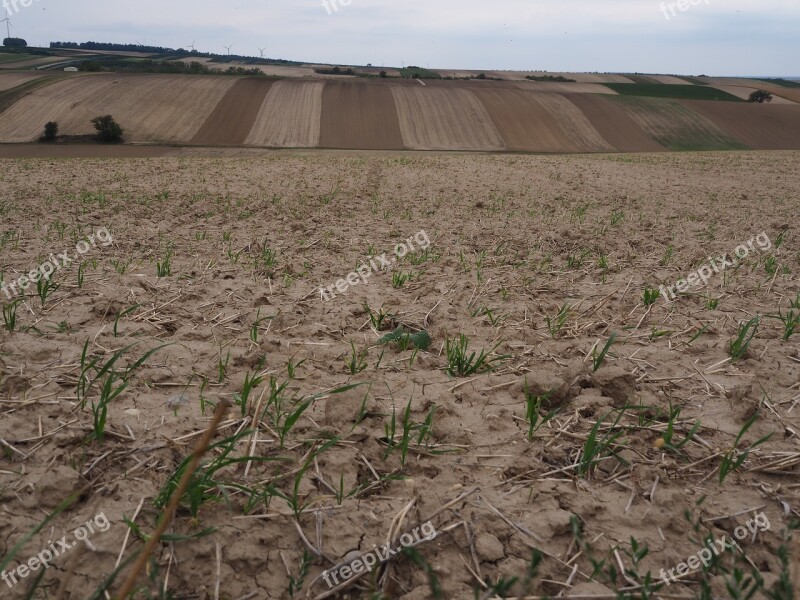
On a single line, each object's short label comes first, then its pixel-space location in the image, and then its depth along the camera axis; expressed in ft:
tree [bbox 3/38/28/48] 327.78
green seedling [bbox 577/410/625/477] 8.09
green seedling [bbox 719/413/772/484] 7.86
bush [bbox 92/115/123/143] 115.24
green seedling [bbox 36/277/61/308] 13.38
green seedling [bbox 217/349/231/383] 10.59
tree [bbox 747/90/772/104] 180.65
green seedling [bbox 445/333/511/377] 11.09
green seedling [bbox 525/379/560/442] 8.90
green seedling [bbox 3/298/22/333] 11.65
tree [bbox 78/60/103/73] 190.80
